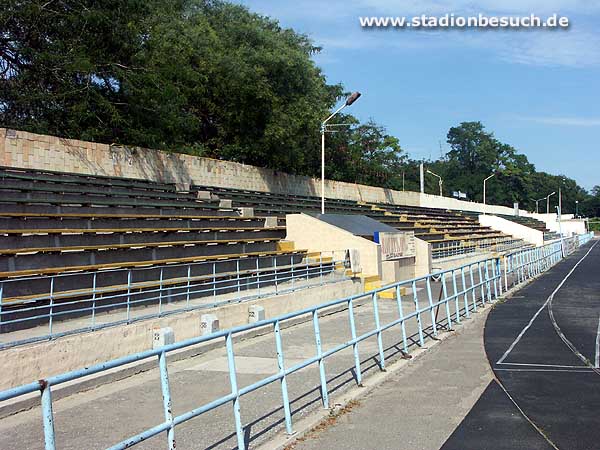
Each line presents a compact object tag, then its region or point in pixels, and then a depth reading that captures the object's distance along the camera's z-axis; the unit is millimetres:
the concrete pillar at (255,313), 13883
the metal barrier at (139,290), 9883
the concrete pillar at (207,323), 12203
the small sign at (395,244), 23953
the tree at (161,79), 24797
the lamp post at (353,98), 27156
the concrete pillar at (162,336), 10664
